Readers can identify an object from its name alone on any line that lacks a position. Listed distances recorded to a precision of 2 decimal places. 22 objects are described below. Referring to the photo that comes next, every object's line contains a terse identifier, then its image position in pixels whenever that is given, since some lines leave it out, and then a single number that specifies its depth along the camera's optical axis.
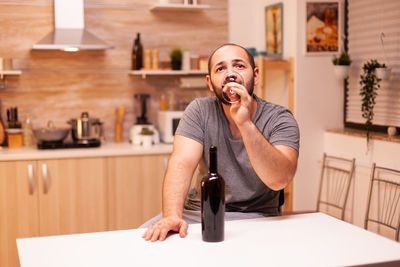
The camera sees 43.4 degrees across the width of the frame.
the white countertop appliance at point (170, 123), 4.05
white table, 1.48
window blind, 3.56
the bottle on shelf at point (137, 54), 4.15
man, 2.00
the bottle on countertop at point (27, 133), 3.98
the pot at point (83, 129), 3.91
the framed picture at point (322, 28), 4.03
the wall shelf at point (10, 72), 3.83
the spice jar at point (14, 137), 3.89
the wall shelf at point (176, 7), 4.11
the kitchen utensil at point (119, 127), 4.23
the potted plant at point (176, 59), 4.20
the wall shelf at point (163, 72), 4.09
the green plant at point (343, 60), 3.90
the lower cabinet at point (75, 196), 3.60
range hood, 3.83
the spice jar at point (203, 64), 4.27
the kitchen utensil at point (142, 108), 4.19
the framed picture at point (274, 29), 4.20
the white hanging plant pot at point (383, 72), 3.48
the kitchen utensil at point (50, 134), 3.78
